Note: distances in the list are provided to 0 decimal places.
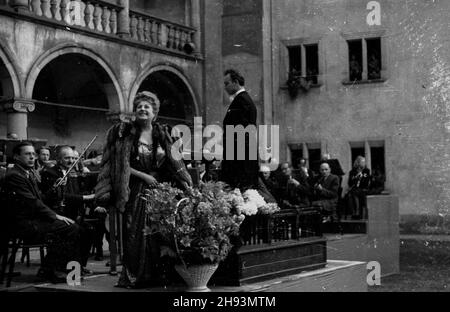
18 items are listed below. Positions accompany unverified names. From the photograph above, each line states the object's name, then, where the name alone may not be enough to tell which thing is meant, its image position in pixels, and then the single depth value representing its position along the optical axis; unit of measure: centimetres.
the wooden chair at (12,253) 785
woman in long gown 658
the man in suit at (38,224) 785
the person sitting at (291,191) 1358
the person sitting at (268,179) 1342
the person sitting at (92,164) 1238
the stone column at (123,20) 1758
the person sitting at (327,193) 1290
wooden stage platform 650
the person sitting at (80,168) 1054
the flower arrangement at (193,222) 593
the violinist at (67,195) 896
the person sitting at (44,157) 1047
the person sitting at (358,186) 1483
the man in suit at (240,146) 736
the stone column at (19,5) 1469
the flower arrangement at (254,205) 650
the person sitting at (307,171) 1508
